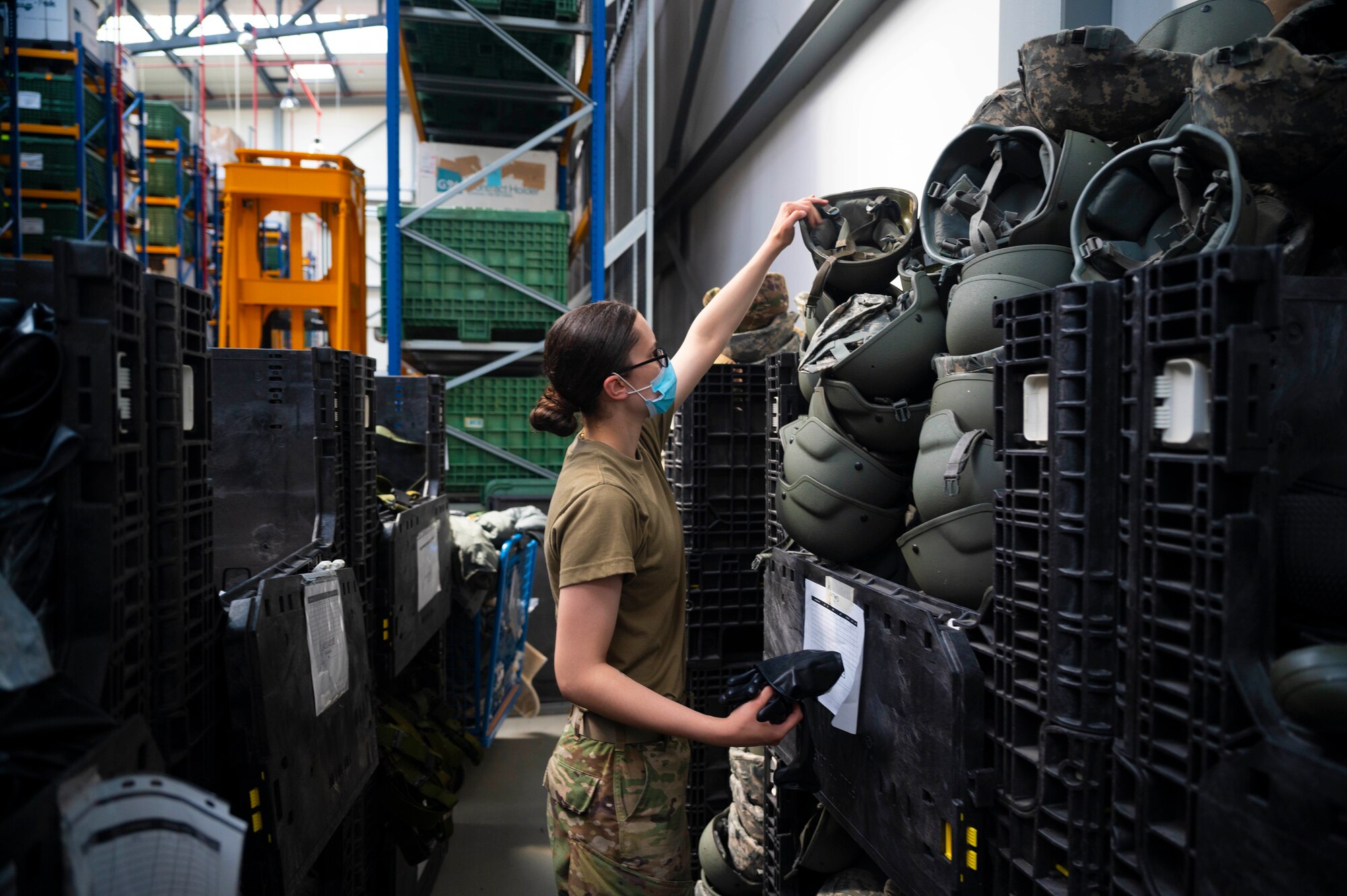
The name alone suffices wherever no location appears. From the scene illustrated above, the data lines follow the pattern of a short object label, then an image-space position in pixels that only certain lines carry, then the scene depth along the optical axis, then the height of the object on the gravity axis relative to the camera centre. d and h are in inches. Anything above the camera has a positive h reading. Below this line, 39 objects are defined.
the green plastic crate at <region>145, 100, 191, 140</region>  372.5 +129.1
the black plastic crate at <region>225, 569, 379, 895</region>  55.5 -20.9
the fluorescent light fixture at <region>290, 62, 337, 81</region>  531.5 +216.2
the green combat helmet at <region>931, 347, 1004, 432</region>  58.0 +2.2
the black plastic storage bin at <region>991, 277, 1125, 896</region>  42.4 -9.2
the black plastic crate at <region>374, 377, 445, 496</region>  136.8 -1.2
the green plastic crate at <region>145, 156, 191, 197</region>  378.6 +107.4
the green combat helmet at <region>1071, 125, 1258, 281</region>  46.9 +12.5
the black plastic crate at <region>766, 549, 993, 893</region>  48.8 -20.0
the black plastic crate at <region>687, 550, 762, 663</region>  103.8 -21.2
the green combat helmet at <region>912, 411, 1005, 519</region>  55.7 -3.0
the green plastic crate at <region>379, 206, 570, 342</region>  220.8 +38.2
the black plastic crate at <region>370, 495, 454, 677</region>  102.9 -20.5
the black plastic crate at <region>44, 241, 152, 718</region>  42.0 -3.0
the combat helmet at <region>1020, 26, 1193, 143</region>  57.5 +22.8
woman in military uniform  58.7 -14.9
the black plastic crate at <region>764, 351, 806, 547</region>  82.7 +1.7
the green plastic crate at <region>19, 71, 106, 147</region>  268.7 +100.7
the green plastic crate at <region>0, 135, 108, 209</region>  274.5 +82.5
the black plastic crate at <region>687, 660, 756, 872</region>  104.4 -42.8
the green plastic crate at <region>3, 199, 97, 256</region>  277.1 +64.5
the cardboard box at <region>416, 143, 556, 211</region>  240.1 +68.1
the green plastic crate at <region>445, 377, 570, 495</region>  227.6 -0.2
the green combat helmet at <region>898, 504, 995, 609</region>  55.6 -8.6
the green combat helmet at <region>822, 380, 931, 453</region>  67.4 +0.5
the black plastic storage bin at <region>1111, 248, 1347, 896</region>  33.9 -6.5
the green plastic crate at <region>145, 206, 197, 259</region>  374.9 +84.9
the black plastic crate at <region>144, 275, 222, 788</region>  50.1 -7.0
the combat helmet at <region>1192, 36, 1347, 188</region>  45.9 +16.7
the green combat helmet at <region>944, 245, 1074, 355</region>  58.0 +9.4
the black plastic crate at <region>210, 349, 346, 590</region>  88.0 -2.9
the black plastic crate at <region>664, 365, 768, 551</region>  103.0 -4.4
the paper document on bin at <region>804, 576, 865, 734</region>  60.1 -15.4
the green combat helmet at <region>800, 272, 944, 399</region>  66.4 +5.7
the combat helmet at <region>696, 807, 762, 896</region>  93.6 -47.9
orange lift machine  223.1 +47.4
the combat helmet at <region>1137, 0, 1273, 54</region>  59.9 +27.3
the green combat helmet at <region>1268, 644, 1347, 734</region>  31.8 -9.8
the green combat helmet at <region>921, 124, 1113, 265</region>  58.7 +17.2
